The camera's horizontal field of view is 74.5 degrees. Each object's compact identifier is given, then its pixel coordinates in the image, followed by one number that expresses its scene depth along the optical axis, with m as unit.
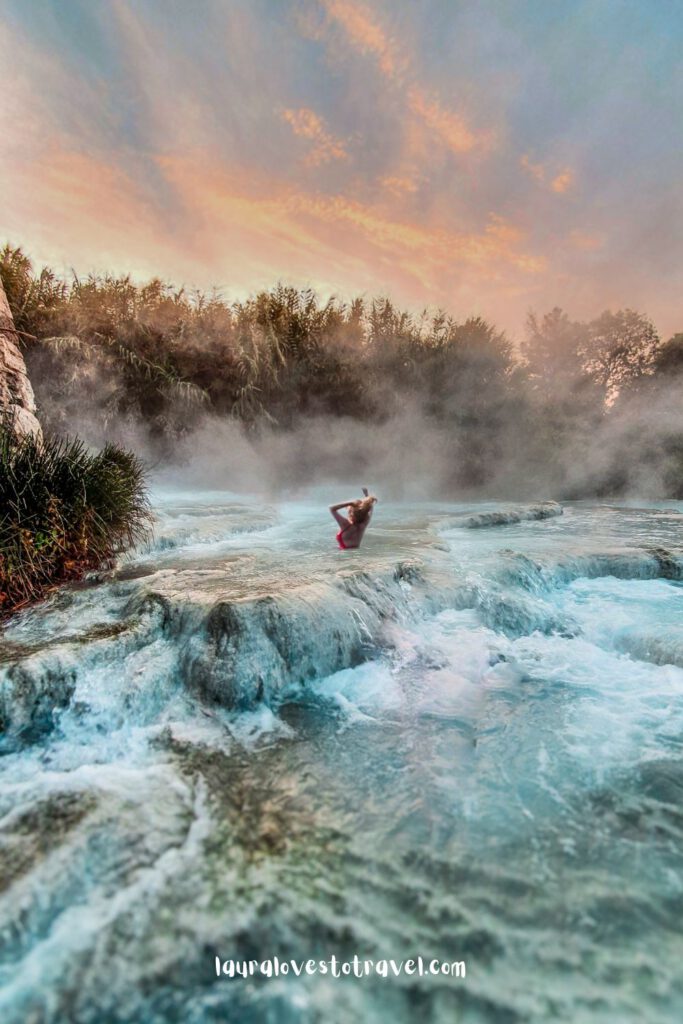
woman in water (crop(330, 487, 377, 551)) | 5.23
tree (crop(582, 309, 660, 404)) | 18.08
